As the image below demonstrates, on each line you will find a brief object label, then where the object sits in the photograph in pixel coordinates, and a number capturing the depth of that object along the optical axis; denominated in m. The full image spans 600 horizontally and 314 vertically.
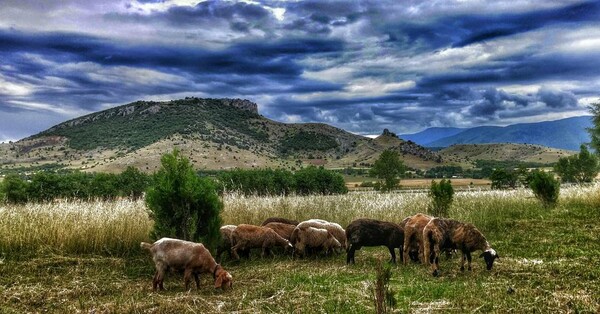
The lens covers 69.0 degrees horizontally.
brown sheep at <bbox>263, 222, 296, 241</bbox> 12.65
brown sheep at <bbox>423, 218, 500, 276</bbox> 9.55
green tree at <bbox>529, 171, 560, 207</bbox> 21.64
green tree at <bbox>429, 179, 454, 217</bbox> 18.14
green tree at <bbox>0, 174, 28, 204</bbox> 34.75
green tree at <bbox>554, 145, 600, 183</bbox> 71.31
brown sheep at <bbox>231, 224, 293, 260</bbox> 11.41
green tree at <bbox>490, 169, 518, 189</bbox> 61.41
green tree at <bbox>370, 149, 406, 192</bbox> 58.28
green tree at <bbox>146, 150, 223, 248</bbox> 10.29
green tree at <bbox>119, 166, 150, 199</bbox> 45.54
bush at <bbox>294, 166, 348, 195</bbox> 54.62
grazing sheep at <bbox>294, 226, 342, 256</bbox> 11.80
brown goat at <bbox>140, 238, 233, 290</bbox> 8.15
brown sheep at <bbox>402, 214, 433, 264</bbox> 10.85
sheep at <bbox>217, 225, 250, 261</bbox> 11.37
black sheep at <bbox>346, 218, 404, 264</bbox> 11.21
